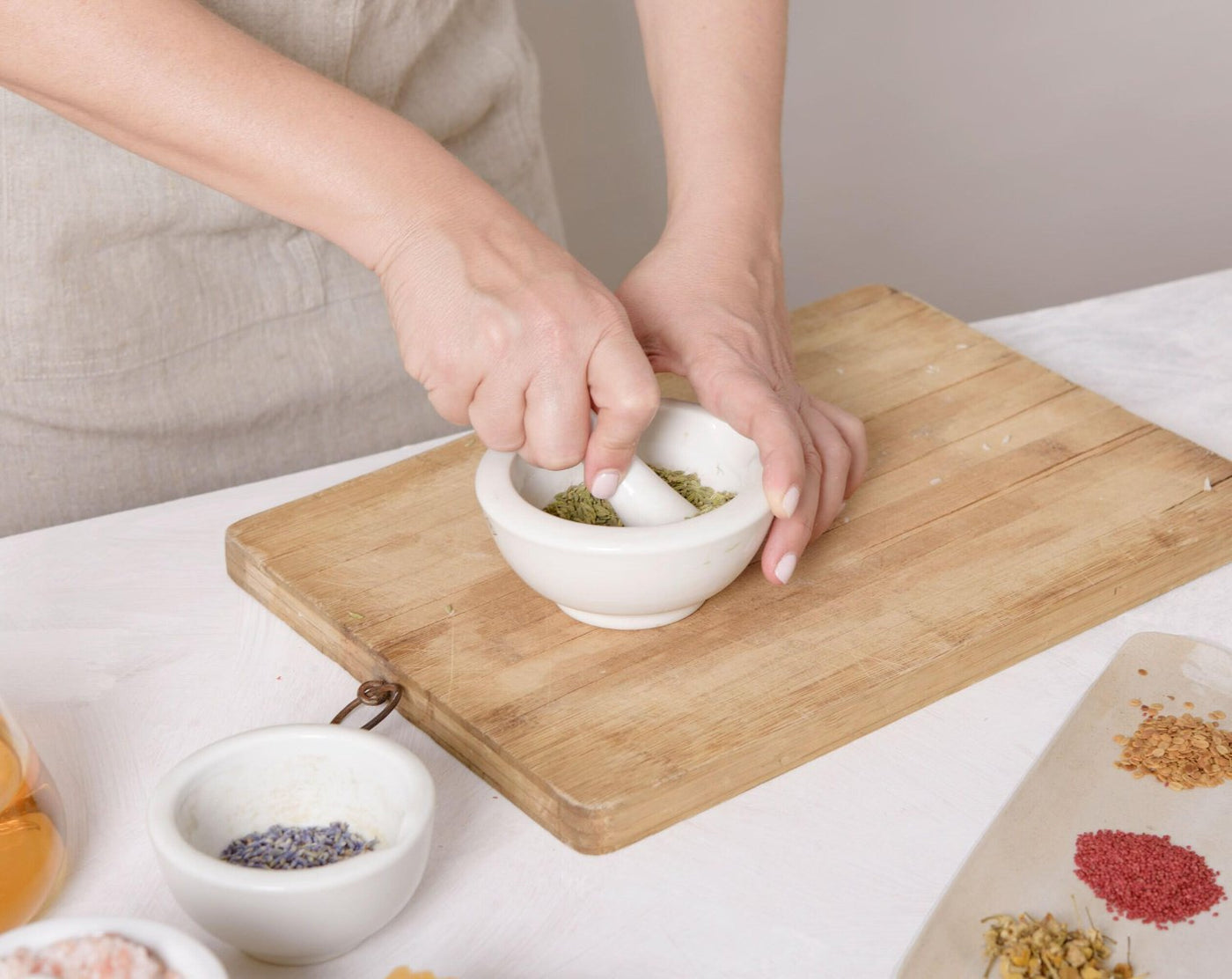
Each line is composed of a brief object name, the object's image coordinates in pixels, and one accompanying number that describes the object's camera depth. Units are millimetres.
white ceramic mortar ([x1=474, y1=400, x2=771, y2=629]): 1247
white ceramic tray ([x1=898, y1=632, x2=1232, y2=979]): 1152
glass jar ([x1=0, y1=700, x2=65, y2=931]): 1144
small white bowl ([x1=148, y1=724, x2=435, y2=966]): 1123
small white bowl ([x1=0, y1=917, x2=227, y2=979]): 1083
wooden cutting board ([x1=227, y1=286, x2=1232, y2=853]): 1227
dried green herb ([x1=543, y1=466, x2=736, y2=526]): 1306
